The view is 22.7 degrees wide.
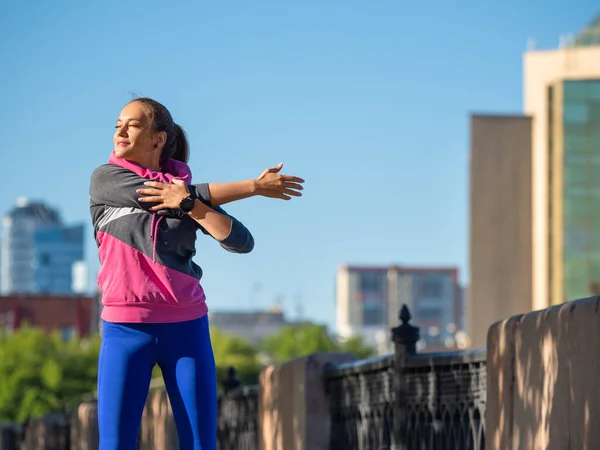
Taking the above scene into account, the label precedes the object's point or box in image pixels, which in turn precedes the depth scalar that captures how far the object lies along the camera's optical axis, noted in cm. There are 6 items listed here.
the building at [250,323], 18258
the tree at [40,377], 8244
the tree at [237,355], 9769
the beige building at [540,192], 7325
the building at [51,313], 12488
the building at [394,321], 17751
